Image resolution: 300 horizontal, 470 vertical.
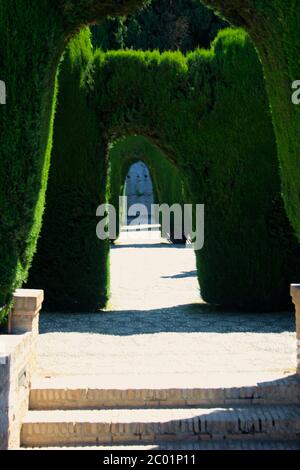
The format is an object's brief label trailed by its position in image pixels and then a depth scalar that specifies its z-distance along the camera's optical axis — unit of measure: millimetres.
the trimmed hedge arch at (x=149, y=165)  20172
